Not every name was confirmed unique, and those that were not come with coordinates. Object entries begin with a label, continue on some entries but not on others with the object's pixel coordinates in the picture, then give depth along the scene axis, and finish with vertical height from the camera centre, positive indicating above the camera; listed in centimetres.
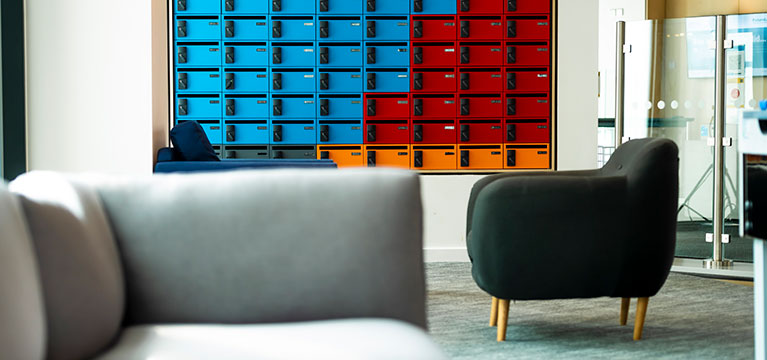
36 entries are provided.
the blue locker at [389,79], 572 +43
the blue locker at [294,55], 567 +60
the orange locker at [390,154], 575 -11
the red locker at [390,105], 574 +25
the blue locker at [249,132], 567 +5
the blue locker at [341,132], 572 +5
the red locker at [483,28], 573 +80
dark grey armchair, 293 -35
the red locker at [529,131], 577 +5
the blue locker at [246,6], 561 +95
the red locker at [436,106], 576 +24
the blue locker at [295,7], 564 +94
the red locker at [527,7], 571 +95
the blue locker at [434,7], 568 +95
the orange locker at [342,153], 573 -10
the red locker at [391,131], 576 +6
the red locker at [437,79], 574 +43
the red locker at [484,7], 571 +95
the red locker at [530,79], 576 +43
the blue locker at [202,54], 562 +61
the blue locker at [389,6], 566 +95
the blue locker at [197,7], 560 +94
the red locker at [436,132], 575 +5
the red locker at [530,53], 575 +62
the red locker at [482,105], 576 +24
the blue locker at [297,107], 570 +23
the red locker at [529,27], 574 +81
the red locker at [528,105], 575 +24
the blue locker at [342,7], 566 +94
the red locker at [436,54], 572 +61
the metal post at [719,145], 515 -5
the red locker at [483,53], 574 +62
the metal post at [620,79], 555 +42
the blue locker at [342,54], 569 +61
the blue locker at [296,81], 568 +42
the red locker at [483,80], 575 +43
